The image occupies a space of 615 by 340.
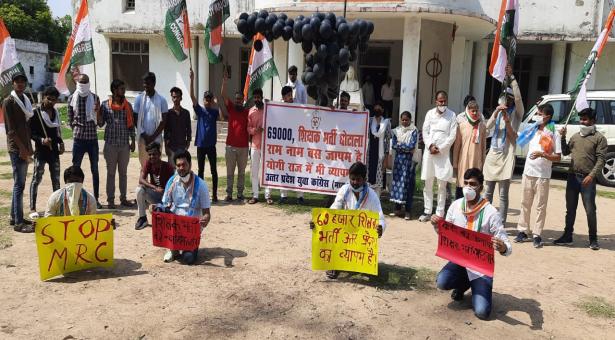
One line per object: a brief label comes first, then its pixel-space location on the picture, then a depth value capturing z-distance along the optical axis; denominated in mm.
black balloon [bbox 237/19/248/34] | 7520
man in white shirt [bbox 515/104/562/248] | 6551
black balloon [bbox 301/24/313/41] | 6969
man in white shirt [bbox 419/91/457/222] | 7234
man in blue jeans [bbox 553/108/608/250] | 6406
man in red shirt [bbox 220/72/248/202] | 8203
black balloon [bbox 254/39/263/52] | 7762
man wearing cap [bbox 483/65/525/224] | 6887
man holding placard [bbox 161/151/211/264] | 5496
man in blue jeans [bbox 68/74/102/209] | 7289
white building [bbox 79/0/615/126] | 11953
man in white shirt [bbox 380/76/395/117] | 15391
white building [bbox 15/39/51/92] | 38531
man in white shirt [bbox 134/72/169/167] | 7711
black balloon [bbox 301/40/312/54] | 7293
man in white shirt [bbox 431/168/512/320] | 4352
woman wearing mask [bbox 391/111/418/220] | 7684
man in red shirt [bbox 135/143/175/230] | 6305
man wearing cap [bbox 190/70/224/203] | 8117
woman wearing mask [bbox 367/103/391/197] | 7867
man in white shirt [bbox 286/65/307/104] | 9297
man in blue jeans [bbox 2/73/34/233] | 6312
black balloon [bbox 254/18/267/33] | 7343
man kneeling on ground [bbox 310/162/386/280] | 4941
